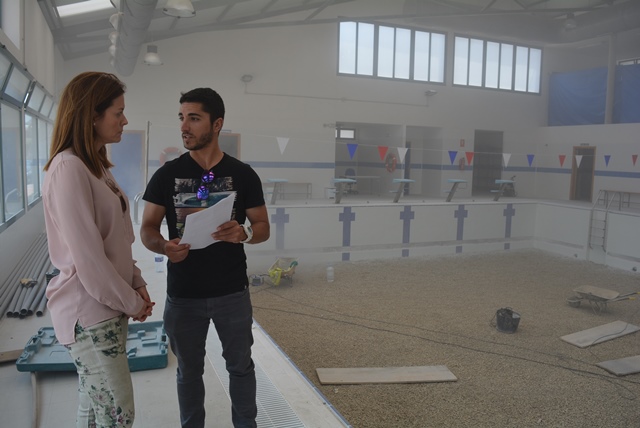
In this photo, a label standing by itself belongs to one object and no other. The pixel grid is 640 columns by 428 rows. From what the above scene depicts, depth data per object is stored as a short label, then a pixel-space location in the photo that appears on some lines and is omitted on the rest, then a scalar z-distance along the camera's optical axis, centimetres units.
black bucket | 503
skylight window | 725
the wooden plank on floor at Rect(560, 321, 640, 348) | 478
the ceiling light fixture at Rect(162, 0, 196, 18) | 548
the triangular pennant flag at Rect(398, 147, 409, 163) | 960
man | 177
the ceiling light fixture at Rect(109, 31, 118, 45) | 727
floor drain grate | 220
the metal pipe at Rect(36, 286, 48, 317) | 336
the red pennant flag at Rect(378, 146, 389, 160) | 1010
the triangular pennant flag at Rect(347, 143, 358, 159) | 903
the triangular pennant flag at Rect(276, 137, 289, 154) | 881
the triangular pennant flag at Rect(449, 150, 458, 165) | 1082
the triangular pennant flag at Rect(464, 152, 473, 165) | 1032
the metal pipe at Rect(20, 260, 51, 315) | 334
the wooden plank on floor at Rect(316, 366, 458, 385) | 376
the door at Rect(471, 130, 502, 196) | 1006
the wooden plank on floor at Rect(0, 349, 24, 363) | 258
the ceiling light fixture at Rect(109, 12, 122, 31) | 623
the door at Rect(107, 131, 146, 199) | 1017
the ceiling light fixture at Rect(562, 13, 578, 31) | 1324
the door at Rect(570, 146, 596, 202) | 1009
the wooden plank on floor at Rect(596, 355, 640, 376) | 407
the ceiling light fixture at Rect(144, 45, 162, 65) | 898
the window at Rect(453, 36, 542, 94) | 1466
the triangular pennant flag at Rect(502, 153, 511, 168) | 1067
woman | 126
